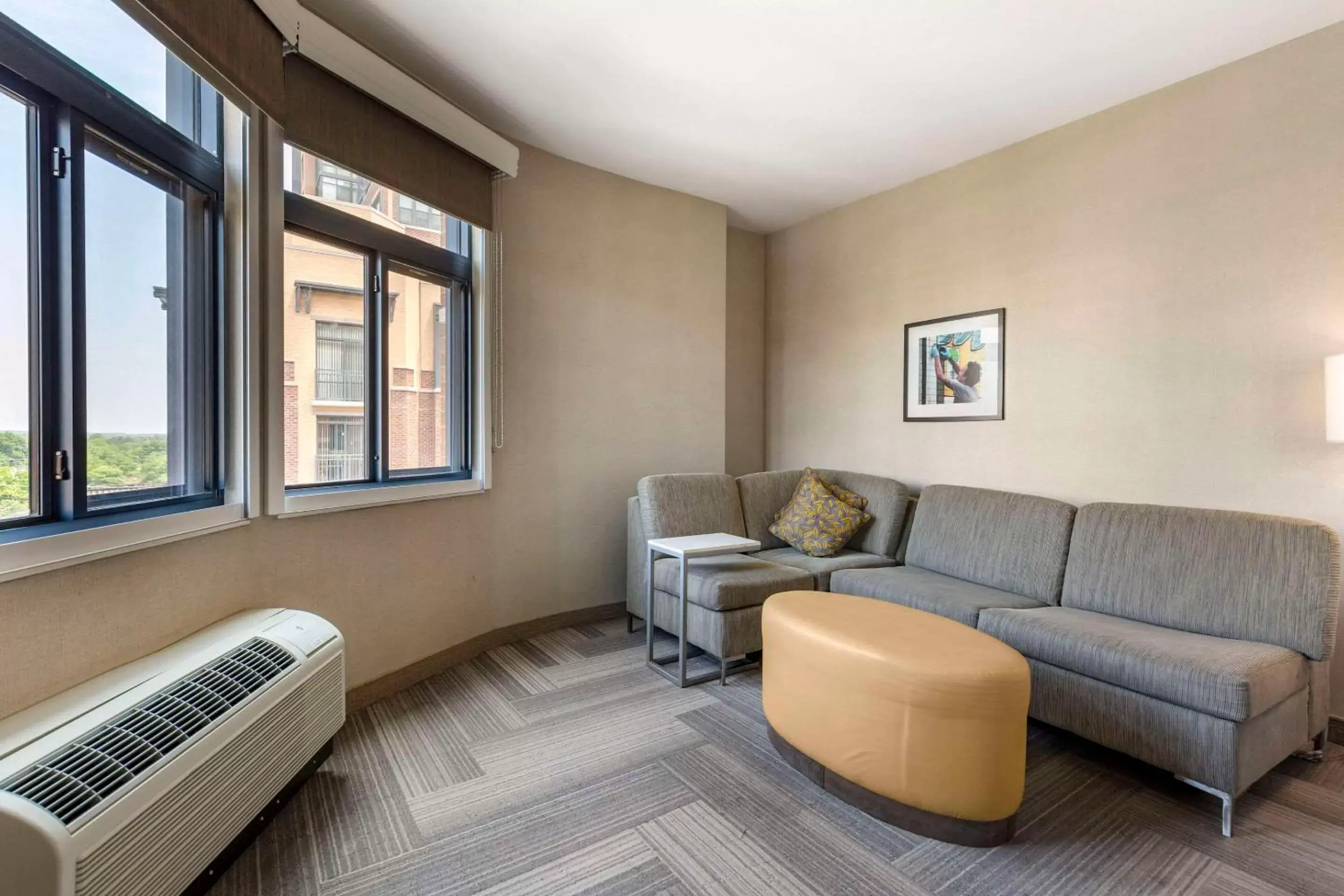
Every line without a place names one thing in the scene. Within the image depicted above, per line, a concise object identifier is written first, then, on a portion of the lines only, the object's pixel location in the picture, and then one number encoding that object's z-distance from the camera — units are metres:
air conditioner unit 1.12
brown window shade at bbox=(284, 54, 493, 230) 2.30
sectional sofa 1.96
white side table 2.92
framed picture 3.50
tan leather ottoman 1.72
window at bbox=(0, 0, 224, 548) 1.50
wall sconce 2.13
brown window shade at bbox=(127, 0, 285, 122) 1.67
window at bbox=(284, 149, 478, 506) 2.48
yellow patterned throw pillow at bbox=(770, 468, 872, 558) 3.64
